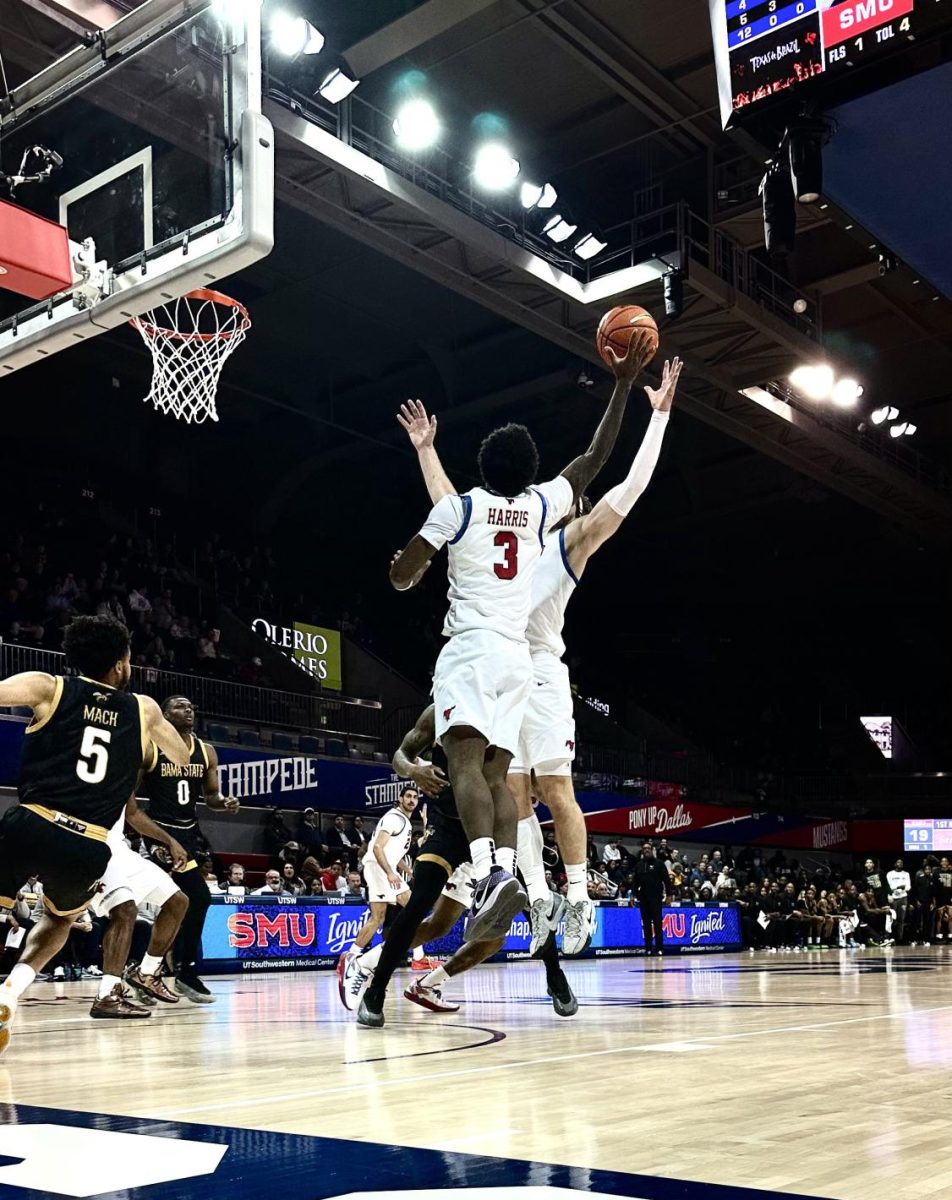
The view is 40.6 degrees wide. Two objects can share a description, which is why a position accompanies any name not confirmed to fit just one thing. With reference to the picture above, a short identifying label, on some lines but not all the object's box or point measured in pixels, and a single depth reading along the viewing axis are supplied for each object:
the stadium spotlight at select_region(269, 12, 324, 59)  13.64
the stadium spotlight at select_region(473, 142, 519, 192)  16.83
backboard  6.75
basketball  6.00
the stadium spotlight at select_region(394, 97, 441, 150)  15.70
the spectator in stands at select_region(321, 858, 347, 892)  18.22
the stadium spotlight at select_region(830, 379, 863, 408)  21.98
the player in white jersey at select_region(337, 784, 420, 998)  10.54
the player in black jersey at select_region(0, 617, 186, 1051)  4.82
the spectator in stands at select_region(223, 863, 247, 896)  16.61
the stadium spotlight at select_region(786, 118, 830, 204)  7.71
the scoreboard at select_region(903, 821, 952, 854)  35.16
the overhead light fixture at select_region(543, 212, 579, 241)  18.02
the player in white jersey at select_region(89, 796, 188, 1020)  7.60
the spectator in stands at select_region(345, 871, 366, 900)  18.00
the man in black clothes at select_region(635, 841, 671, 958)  19.80
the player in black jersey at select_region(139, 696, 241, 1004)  8.22
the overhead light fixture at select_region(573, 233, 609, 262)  18.59
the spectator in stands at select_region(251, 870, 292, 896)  16.86
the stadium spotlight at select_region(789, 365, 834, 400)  21.56
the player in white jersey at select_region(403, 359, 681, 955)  5.95
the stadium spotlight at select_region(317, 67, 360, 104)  14.38
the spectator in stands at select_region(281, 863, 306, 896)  17.92
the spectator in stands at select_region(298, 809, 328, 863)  19.80
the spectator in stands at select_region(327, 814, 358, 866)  20.09
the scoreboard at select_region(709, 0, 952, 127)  7.23
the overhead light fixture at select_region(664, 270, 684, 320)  17.42
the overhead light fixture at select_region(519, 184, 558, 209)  17.48
